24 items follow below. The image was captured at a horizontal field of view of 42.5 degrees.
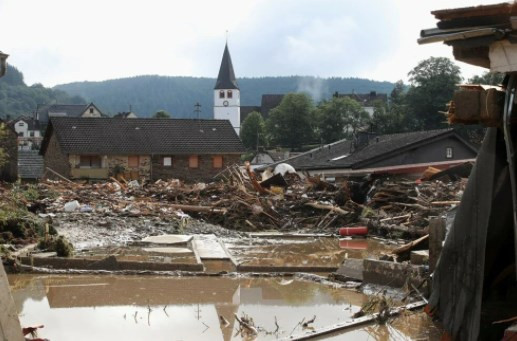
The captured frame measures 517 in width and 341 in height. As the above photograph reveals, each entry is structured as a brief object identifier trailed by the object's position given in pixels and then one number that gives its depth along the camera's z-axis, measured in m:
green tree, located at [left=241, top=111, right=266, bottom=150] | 104.50
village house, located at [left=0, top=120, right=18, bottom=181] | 52.19
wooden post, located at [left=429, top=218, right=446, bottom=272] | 8.65
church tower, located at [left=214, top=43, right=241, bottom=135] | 126.75
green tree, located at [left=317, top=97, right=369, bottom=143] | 94.88
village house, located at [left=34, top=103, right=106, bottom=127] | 133.75
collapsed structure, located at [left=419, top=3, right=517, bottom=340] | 5.11
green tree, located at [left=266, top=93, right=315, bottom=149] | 98.69
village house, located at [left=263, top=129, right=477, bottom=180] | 38.91
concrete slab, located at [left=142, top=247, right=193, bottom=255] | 15.68
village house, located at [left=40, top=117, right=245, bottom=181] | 51.09
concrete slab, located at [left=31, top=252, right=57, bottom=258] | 13.08
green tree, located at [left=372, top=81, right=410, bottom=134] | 76.56
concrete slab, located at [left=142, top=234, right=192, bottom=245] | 17.67
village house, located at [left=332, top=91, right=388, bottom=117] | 127.57
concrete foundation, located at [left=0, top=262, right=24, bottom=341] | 4.76
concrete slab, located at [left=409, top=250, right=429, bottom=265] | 9.91
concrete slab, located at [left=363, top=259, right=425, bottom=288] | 9.44
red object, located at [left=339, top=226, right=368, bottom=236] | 21.19
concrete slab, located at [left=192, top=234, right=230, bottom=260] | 15.34
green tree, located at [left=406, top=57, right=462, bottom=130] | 74.00
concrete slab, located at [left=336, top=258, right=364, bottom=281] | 11.56
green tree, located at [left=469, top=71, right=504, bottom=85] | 56.84
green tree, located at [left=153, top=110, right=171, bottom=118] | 114.19
